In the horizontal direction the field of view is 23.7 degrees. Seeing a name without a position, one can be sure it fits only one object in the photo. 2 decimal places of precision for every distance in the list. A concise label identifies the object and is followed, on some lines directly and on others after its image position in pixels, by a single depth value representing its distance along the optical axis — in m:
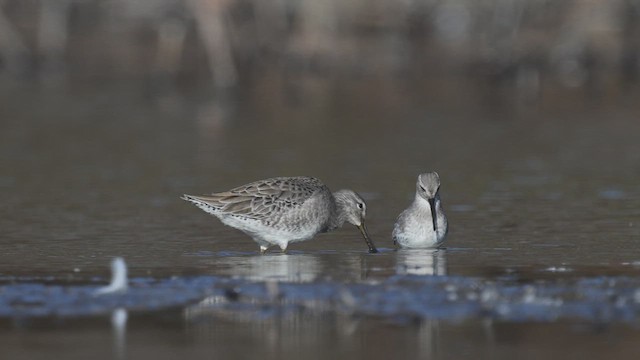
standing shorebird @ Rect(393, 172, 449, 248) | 13.92
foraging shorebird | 13.83
